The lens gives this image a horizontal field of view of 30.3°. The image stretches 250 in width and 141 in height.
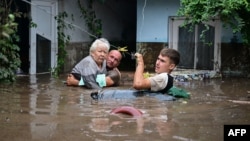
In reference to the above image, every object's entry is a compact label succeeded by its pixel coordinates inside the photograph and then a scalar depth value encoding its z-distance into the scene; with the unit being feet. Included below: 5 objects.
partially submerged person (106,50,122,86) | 29.81
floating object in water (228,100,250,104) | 23.77
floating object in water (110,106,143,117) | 19.01
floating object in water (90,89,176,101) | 22.29
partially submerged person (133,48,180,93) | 20.88
